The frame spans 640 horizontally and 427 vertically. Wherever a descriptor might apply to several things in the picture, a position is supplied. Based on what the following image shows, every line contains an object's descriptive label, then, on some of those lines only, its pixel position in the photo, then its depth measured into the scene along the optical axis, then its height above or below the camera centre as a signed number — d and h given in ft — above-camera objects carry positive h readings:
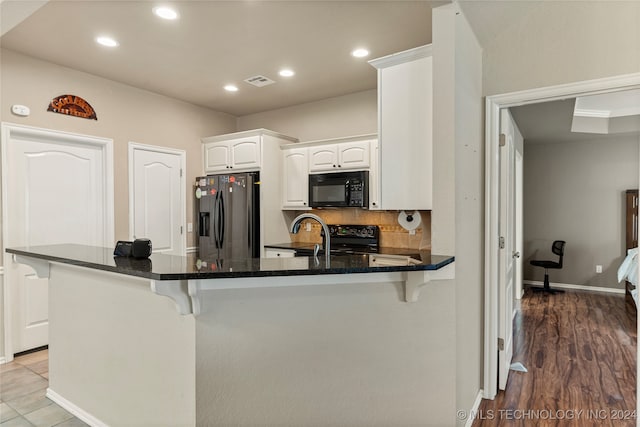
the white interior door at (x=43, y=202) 10.42 +0.27
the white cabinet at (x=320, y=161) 12.48 +1.75
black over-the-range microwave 12.49 +0.72
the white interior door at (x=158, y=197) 13.07 +0.52
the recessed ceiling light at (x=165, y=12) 7.98 +4.31
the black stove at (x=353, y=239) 12.81 -1.03
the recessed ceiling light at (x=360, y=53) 10.04 +4.30
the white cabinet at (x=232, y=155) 13.98 +2.17
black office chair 19.48 -2.81
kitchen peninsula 5.13 -1.99
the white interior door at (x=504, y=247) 8.55 -0.88
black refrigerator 13.78 -0.17
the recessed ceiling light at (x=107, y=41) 9.39 +4.33
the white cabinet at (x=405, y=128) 7.50 +1.69
